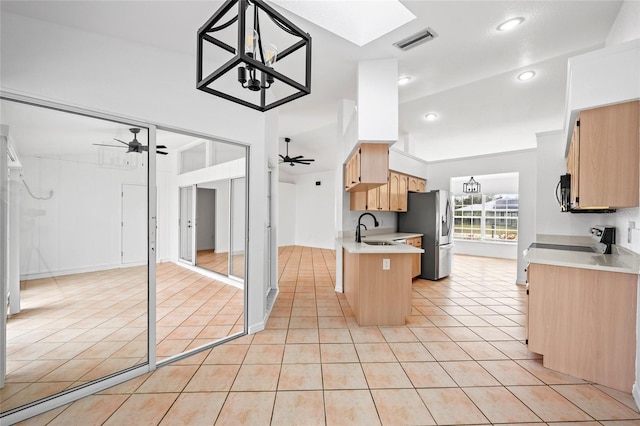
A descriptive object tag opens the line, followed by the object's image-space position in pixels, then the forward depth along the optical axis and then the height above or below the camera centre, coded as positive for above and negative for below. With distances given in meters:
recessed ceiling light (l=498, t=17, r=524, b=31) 2.38 +1.71
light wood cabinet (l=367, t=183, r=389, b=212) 4.38 +0.21
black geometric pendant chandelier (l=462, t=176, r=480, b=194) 7.52 +0.71
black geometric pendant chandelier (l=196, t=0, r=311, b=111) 0.92 +0.65
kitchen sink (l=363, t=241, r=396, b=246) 3.87 -0.46
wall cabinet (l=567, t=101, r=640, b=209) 1.91 +0.43
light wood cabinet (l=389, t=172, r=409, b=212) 4.97 +0.38
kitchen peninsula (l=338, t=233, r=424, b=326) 3.04 -0.86
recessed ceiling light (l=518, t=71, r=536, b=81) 3.42 +1.79
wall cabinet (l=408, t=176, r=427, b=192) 5.77 +0.63
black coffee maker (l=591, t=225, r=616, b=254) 2.57 -0.25
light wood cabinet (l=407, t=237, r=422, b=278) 4.93 -0.89
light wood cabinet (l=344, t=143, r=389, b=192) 3.12 +0.56
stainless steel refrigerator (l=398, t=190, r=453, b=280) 5.04 -0.29
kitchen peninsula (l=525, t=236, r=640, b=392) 1.91 -0.77
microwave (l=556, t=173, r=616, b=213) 2.96 +0.22
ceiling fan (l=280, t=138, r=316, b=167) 6.42 +1.21
